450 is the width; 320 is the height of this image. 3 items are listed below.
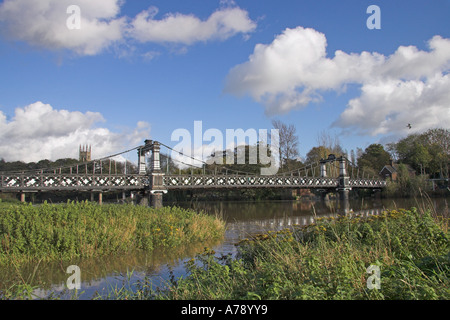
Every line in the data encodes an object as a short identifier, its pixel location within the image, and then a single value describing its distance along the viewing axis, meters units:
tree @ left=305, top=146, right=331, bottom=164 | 55.02
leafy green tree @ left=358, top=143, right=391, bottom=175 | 60.52
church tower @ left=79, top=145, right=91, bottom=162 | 78.07
